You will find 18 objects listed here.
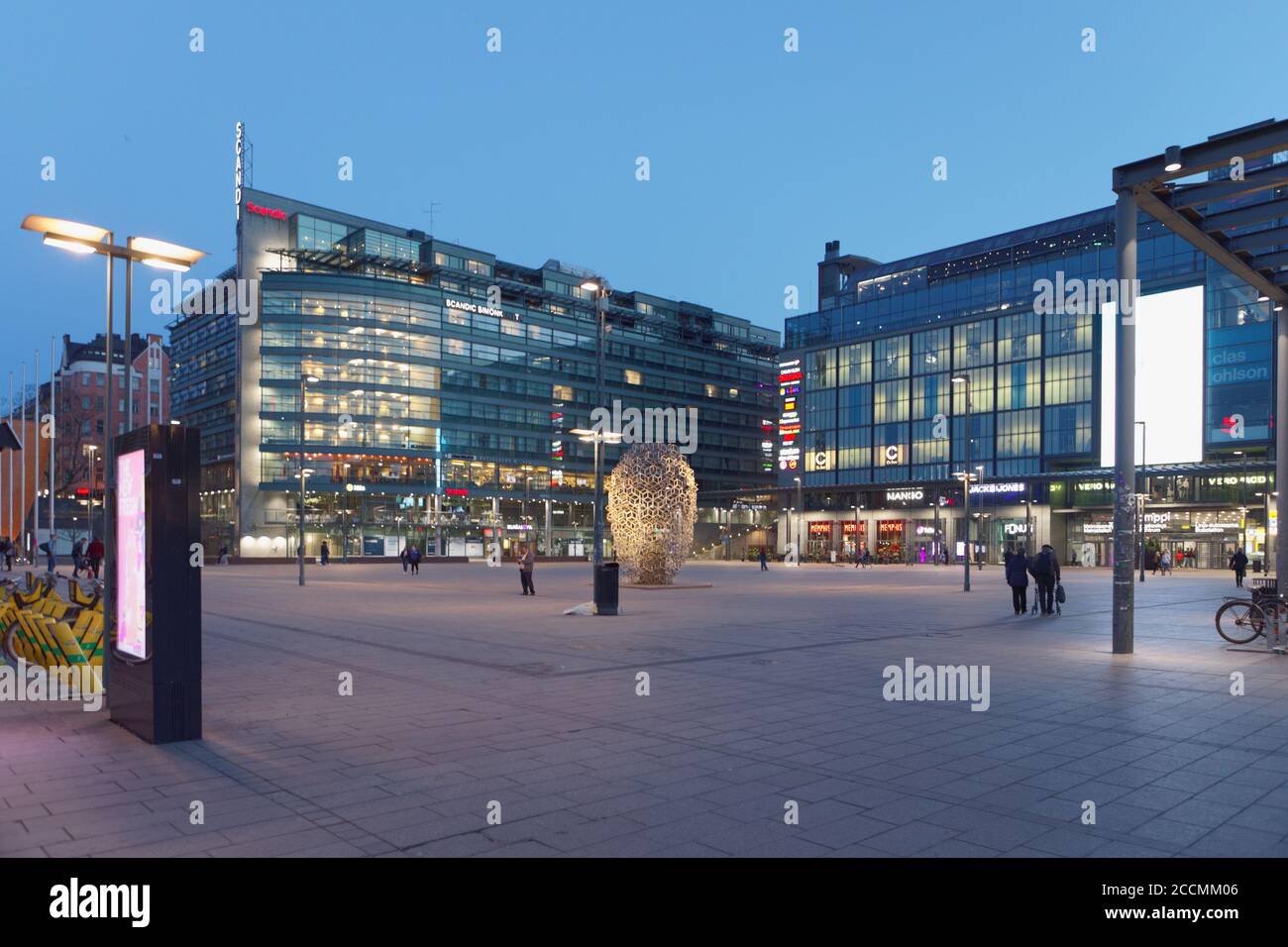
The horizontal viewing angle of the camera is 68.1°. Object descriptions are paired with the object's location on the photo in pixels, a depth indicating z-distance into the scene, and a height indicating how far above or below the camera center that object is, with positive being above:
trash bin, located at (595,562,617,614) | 21.91 -2.36
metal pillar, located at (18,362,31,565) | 22.84 -0.20
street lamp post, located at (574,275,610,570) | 23.19 +3.23
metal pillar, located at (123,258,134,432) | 11.43 +2.58
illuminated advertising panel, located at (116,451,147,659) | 8.73 -0.70
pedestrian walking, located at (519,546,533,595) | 29.53 -2.58
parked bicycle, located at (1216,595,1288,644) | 14.97 -2.10
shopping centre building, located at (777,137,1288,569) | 67.75 +7.18
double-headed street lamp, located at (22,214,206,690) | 10.64 +2.80
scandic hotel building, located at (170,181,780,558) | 84.38 +9.82
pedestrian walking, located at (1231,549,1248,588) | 35.62 -2.79
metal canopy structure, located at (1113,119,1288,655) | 13.38 +4.09
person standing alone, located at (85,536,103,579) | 32.28 -2.32
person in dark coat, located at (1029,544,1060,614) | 22.50 -2.09
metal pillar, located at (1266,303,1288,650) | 18.23 +0.78
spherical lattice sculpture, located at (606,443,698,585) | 31.22 -0.73
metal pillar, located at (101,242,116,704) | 9.55 -0.84
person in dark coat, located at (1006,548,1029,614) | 22.88 -2.16
